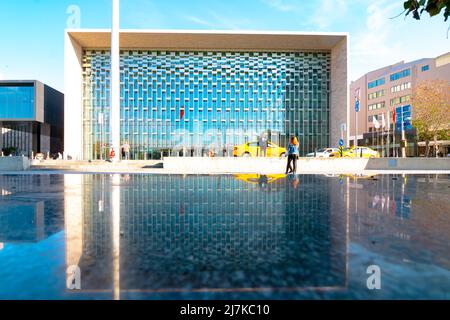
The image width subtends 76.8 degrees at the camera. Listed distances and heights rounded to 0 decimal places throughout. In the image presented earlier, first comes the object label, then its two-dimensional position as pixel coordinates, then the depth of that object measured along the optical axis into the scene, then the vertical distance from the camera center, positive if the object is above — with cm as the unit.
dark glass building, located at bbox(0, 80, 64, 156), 3594 +530
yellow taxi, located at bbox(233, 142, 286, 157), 2571 +71
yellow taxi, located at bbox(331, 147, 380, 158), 2705 +56
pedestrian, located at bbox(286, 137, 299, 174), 1462 +36
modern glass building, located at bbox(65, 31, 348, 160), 3597 +799
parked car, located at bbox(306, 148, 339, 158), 3058 +63
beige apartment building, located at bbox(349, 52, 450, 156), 5844 +1673
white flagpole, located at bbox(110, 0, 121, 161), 2536 +742
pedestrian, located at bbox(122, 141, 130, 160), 2853 +49
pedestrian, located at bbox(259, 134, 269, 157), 2223 +110
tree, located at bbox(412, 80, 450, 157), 3450 +604
